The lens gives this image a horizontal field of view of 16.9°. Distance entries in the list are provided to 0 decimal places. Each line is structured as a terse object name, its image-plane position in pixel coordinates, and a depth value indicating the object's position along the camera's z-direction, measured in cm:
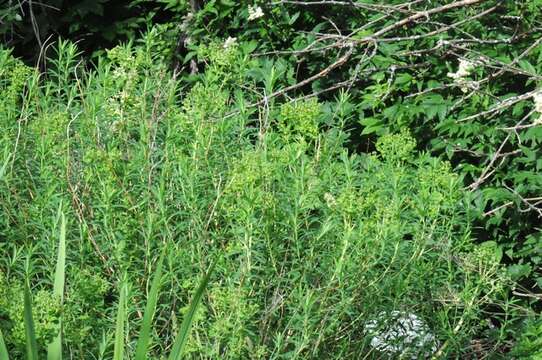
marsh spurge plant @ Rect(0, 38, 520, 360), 571
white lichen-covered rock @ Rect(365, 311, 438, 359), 624
